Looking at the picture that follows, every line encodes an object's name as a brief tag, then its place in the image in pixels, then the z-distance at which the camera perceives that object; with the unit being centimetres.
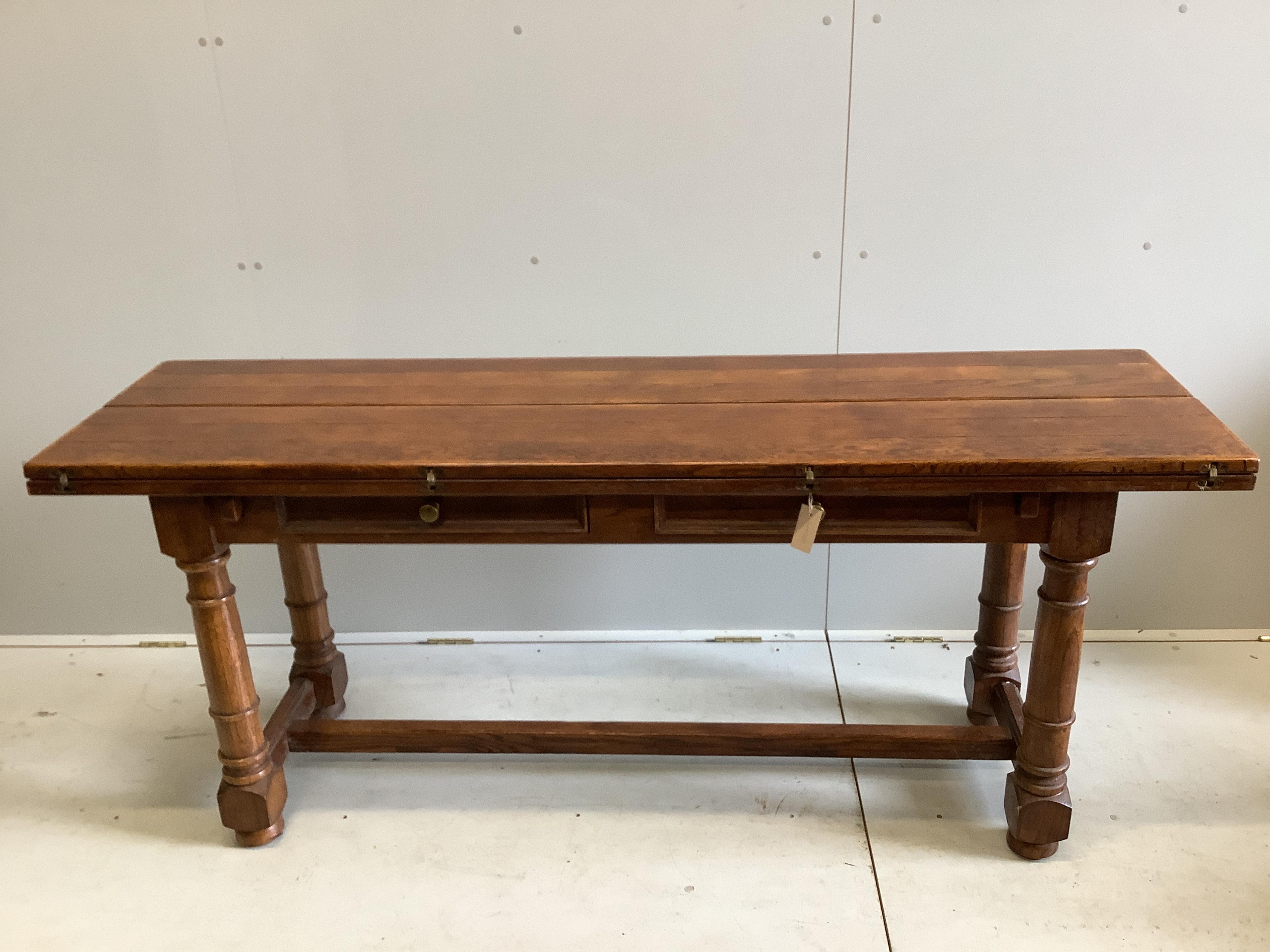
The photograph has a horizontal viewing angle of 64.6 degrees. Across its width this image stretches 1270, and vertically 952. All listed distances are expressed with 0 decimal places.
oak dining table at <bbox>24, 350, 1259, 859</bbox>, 168
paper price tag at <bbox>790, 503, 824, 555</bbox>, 170
